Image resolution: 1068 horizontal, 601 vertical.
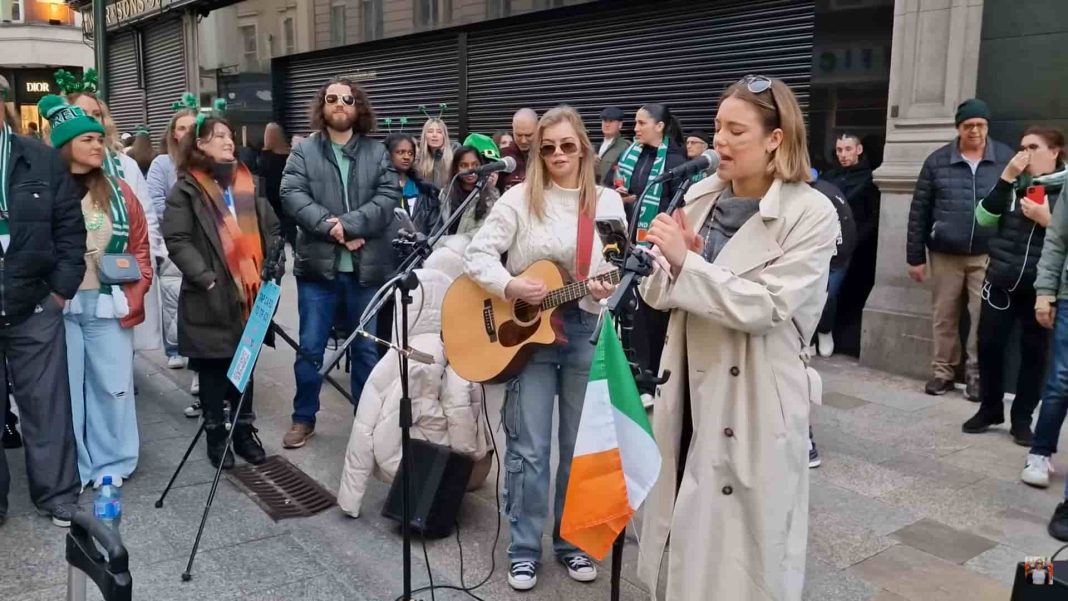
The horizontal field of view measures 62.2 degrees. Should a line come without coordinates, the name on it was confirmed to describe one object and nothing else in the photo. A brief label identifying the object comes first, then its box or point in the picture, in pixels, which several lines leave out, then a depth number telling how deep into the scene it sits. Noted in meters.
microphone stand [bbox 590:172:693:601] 2.39
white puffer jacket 4.41
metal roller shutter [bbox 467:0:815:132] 8.18
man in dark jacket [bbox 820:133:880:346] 7.47
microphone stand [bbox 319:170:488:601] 3.23
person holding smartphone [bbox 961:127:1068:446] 5.29
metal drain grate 4.59
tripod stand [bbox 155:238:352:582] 3.94
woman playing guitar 3.68
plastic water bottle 2.40
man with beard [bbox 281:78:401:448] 5.35
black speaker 4.18
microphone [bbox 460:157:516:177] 3.78
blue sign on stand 3.96
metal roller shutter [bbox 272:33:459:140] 12.58
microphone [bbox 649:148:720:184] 2.68
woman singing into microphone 2.54
